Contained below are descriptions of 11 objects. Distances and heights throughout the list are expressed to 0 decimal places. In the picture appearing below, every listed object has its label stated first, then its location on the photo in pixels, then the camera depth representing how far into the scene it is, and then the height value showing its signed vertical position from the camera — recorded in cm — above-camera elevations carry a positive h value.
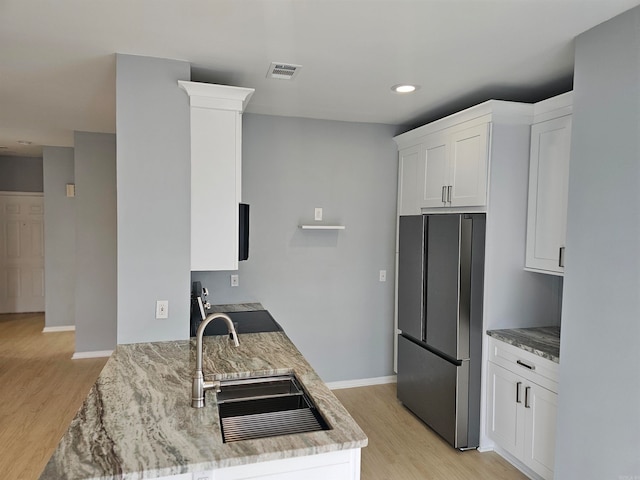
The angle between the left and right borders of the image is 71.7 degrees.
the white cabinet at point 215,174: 258 +29
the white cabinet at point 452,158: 295 +53
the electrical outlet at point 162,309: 251 -49
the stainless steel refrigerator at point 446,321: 298 -67
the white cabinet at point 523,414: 253 -114
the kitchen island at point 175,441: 134 -72
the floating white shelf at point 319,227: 388 -2
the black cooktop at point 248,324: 288 -69
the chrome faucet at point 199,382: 168 -62
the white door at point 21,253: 698 -54
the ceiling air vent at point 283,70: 260 +93
